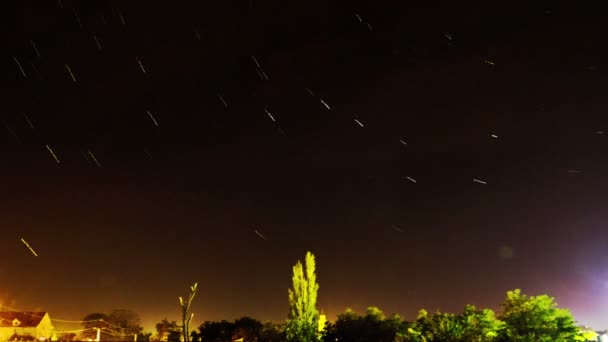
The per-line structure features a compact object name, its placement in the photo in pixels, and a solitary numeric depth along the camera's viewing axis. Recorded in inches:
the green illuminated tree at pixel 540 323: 1235.2
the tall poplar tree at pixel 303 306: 1808.6
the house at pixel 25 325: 3575.3
